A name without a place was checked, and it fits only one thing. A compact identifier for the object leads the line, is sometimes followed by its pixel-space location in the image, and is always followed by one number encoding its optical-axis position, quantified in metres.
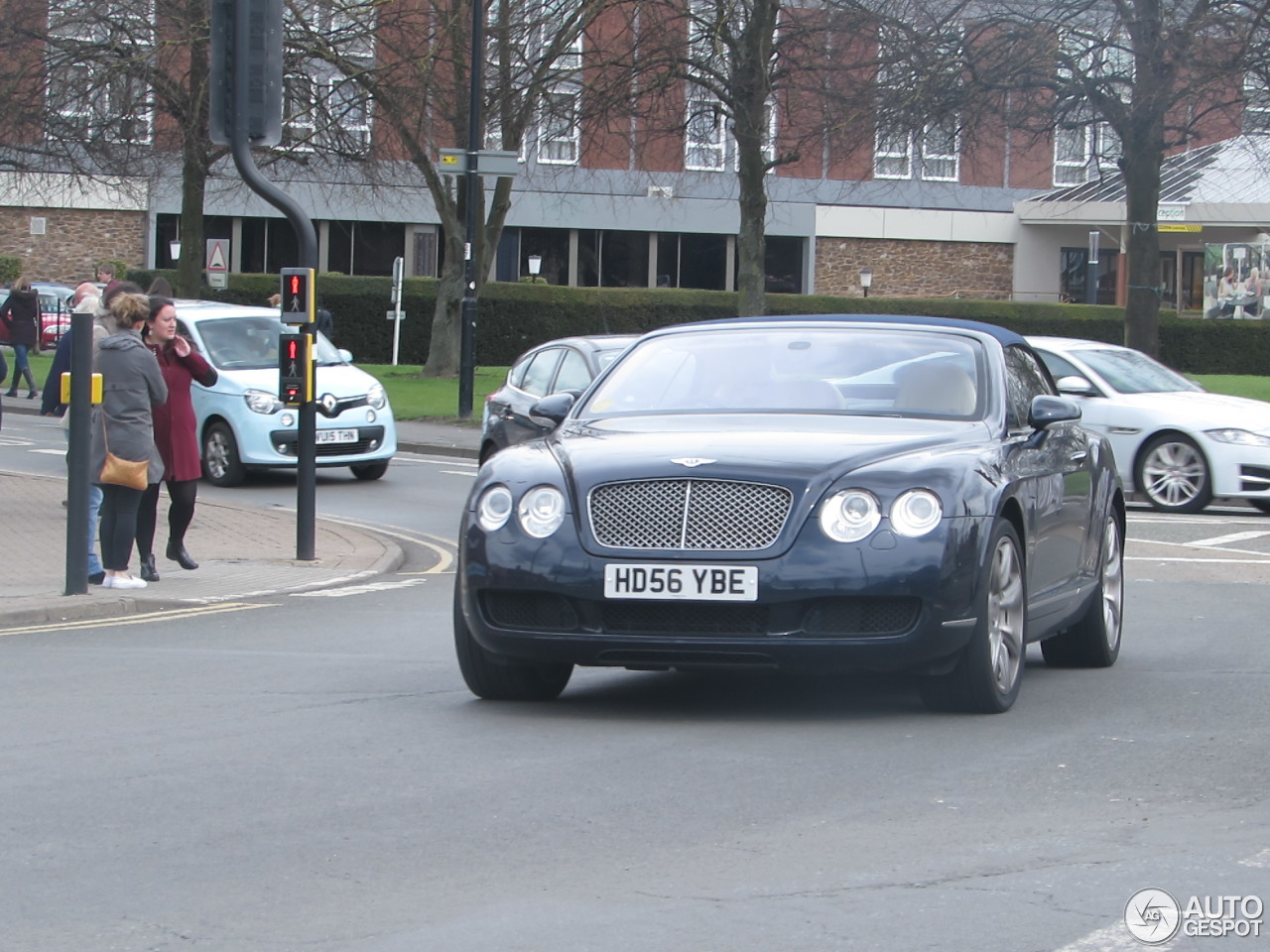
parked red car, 44.97
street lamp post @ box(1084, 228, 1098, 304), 58.64
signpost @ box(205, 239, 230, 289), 36.23
